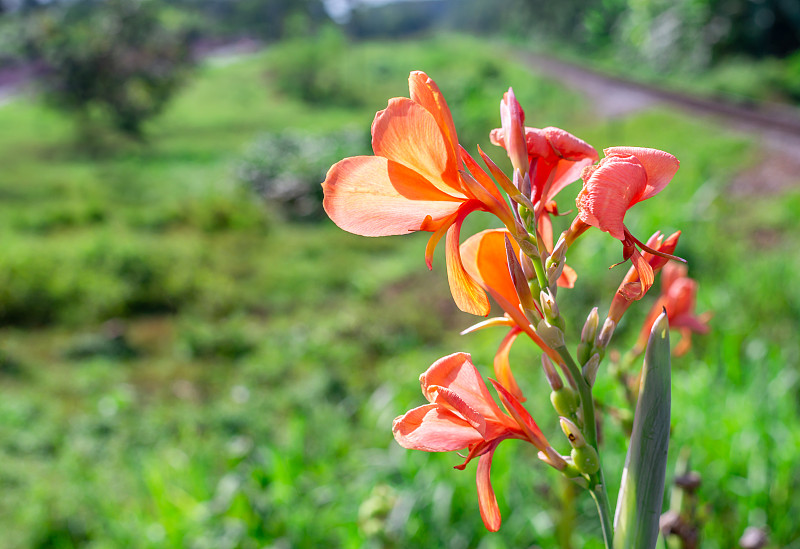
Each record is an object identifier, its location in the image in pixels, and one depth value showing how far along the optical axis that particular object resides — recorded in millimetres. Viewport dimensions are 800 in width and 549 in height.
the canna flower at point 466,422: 495
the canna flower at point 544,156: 506
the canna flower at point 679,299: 806
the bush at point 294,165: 7324
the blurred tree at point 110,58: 7934
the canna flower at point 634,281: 490
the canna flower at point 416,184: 464
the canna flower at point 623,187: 421
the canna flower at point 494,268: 554
